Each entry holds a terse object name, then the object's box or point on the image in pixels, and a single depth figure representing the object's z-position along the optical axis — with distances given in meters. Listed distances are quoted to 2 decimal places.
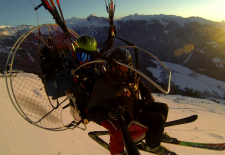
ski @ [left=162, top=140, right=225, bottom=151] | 2.69
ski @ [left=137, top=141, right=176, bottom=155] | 2.38
